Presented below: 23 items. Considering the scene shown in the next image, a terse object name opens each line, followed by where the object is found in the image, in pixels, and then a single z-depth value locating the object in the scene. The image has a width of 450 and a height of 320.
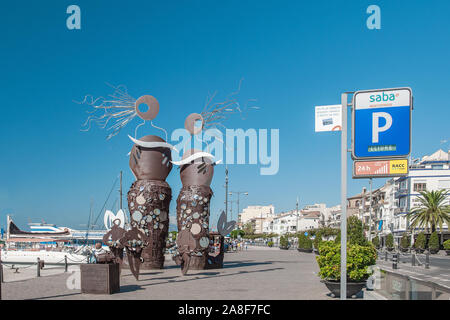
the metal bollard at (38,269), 18.98
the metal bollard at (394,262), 23.69
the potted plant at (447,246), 47.47
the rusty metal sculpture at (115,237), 16.85
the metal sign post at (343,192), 7.48
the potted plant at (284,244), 60.53
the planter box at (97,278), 12.53
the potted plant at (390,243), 55.09
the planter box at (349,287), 11.26
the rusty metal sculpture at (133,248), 16.25
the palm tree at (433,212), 55.47
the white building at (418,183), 63.72
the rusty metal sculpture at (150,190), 20.44
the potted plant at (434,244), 51.78
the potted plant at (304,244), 45.91
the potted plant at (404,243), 59.24
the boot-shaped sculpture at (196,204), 20.59
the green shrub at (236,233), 77.14
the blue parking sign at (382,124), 7.27
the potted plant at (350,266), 11.33
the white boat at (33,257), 31.14
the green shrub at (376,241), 58.47
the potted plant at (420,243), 52.02
